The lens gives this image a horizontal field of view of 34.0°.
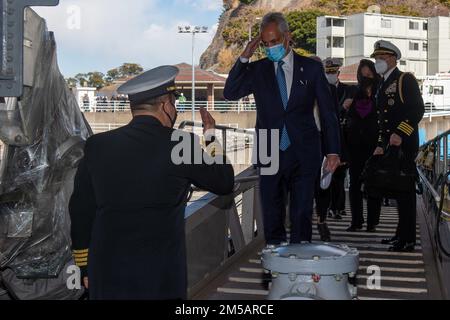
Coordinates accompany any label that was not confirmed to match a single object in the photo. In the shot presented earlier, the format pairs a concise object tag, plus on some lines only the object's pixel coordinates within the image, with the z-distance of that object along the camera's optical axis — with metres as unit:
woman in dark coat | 7.40
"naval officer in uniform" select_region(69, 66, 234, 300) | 3.00
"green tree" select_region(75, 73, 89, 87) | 81.75
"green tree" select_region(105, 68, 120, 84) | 90.91
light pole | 47.38
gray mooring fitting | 3.22
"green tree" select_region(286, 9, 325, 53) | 89.94
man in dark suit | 5.00
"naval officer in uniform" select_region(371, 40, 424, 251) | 6.27
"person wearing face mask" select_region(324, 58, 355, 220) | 7.64
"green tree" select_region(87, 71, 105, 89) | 91.76
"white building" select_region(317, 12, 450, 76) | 83.94
